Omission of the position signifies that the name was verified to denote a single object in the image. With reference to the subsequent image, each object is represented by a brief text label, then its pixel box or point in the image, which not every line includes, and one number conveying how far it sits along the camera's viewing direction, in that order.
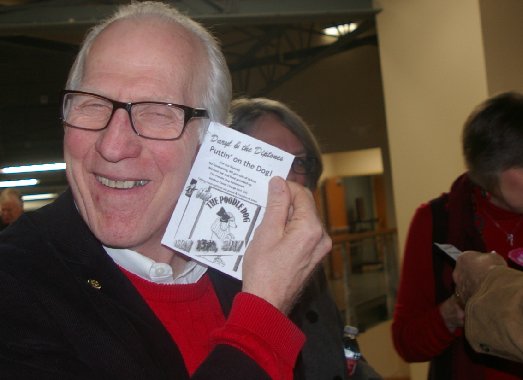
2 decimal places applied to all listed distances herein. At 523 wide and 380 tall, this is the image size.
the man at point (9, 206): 4.27
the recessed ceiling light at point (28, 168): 7.53
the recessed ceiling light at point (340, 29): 9.18
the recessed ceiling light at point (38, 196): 7.91
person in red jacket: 2.06
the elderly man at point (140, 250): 0.93
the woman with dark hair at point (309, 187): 1.78
